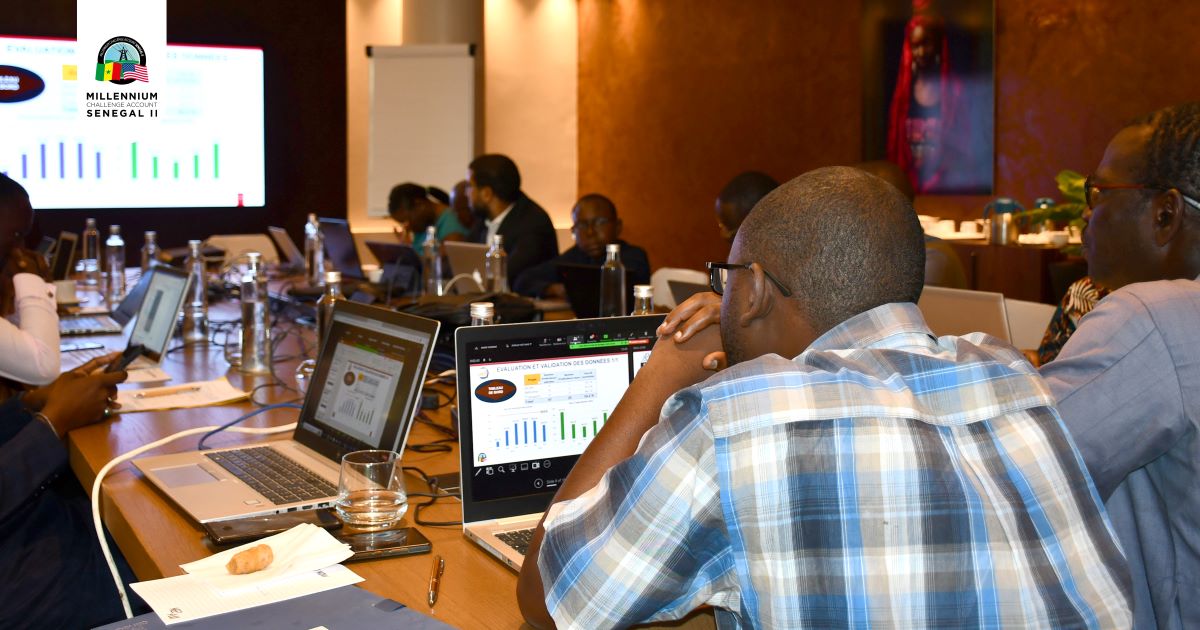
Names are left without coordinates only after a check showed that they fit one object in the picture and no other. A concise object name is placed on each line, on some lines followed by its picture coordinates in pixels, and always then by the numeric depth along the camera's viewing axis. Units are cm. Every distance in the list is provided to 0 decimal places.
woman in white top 257
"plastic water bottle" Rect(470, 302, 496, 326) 204
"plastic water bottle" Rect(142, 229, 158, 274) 503
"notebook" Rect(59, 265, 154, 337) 372
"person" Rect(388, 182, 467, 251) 690
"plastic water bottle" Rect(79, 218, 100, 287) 550
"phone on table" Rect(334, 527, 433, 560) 152
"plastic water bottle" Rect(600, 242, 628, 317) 328
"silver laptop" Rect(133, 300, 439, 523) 177
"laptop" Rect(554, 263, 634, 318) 354
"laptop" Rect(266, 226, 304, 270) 586
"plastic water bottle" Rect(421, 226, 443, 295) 442
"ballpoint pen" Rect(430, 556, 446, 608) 137
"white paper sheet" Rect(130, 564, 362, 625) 128
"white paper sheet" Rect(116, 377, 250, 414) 255
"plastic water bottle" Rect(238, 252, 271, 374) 301
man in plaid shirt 100
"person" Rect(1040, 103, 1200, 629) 136
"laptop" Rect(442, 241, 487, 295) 446
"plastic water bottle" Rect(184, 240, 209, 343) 367
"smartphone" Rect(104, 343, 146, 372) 255
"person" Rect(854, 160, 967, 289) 365
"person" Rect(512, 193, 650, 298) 463
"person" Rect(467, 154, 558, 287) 540
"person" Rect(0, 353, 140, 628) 194
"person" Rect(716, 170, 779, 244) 390
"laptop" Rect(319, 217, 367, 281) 531
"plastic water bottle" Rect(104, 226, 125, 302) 463
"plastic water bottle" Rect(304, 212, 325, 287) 528
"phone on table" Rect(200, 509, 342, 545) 155
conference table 138
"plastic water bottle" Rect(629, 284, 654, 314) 235
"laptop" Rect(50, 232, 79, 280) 573
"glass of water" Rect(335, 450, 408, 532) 160
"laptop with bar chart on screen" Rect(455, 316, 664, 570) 167
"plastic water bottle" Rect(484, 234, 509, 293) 409
